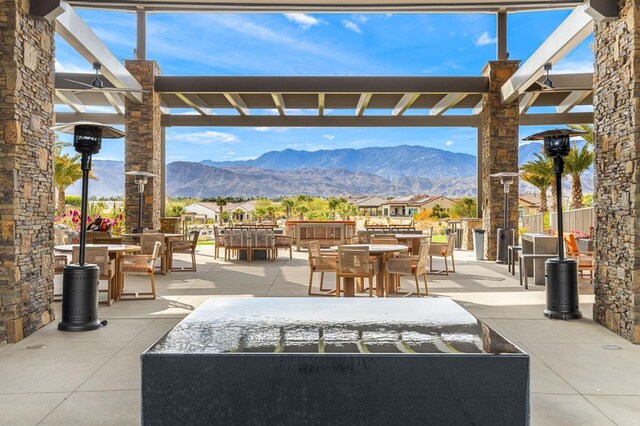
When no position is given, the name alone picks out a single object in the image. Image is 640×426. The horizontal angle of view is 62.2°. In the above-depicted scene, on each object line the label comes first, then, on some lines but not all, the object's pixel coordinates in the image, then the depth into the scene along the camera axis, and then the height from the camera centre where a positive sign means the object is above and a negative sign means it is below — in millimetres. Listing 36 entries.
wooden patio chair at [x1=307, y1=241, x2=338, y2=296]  7062 -437
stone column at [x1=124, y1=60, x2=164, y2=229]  12062 +2100
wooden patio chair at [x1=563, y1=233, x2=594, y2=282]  7974 -387
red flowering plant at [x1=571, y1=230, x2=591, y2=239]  11438 -117
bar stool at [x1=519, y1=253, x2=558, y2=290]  7801 -437
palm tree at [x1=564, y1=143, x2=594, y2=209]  20344 +2571
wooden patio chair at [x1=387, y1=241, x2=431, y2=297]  6906 -465
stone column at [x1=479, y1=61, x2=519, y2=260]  12086 +2043
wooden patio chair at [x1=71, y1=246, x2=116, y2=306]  6410 -354
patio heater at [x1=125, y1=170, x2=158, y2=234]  10991 +662
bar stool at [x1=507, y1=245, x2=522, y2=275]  9642 -486
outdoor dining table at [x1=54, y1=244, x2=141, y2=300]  6883 -333
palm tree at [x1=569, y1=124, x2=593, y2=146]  19416 +3799
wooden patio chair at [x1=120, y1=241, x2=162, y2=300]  7066 -507
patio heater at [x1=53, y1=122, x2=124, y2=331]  5238 -623
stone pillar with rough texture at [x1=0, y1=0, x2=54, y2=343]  4793 +542
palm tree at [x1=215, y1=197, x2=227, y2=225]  24644 +1324
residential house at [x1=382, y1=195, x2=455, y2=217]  56978 +2998
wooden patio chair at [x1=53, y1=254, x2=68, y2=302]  7090 -469
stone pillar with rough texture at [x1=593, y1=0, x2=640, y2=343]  4828 +562
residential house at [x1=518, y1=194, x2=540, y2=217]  48997 +2395
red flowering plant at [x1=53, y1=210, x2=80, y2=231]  11656 +189
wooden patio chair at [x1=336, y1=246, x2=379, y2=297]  6465 -411
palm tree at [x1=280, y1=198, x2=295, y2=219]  30556 +1515
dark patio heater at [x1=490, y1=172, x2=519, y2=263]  11375 -52
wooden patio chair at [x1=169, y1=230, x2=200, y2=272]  10157 -349
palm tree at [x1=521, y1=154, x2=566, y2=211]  21703 +2574
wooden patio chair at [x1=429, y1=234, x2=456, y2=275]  9117 -323
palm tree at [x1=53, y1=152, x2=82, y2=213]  21172 +2305
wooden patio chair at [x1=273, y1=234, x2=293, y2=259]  12891 -289
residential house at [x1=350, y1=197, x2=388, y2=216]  68456 +3334
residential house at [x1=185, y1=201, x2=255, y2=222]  35869 +1867
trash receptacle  12586 -343
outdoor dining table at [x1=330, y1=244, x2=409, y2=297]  6668 -565
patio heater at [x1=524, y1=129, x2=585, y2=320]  5793 -550
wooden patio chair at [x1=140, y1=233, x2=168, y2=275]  8625 -195
